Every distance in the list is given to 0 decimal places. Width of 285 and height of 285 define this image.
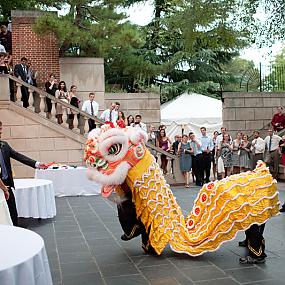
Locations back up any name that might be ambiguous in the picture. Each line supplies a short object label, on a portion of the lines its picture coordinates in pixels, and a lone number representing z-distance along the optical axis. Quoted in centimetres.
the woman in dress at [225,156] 1371
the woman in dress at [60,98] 1388
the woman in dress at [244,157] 1355
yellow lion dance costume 532
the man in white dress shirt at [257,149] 1376
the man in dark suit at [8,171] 640
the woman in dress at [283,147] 946
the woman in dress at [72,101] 1424
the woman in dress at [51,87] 1400
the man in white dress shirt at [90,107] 1441
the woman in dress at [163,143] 1389
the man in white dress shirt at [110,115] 1378
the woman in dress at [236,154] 1367
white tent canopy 1911
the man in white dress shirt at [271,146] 1385
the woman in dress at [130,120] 1385
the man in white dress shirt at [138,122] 1345
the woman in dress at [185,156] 1350
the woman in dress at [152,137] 1433
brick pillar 1656
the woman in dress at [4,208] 559
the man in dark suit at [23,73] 1384
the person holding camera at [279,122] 1595
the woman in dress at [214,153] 1438
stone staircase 1342
